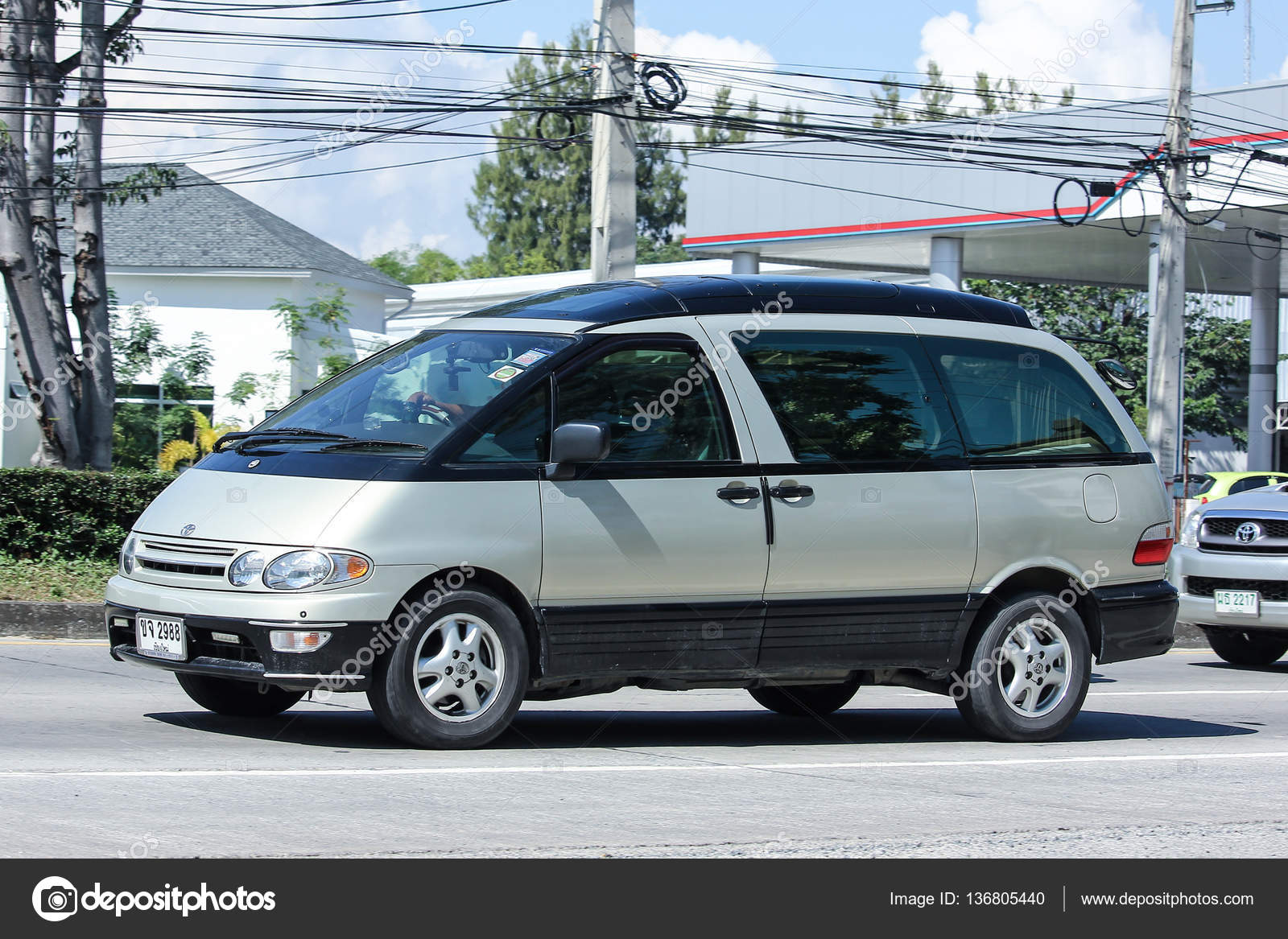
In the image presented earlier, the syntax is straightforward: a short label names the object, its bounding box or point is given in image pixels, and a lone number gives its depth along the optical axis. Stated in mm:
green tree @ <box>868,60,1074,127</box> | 55975
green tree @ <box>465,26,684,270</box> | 79062
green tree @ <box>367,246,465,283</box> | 84312
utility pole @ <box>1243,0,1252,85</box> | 31742
